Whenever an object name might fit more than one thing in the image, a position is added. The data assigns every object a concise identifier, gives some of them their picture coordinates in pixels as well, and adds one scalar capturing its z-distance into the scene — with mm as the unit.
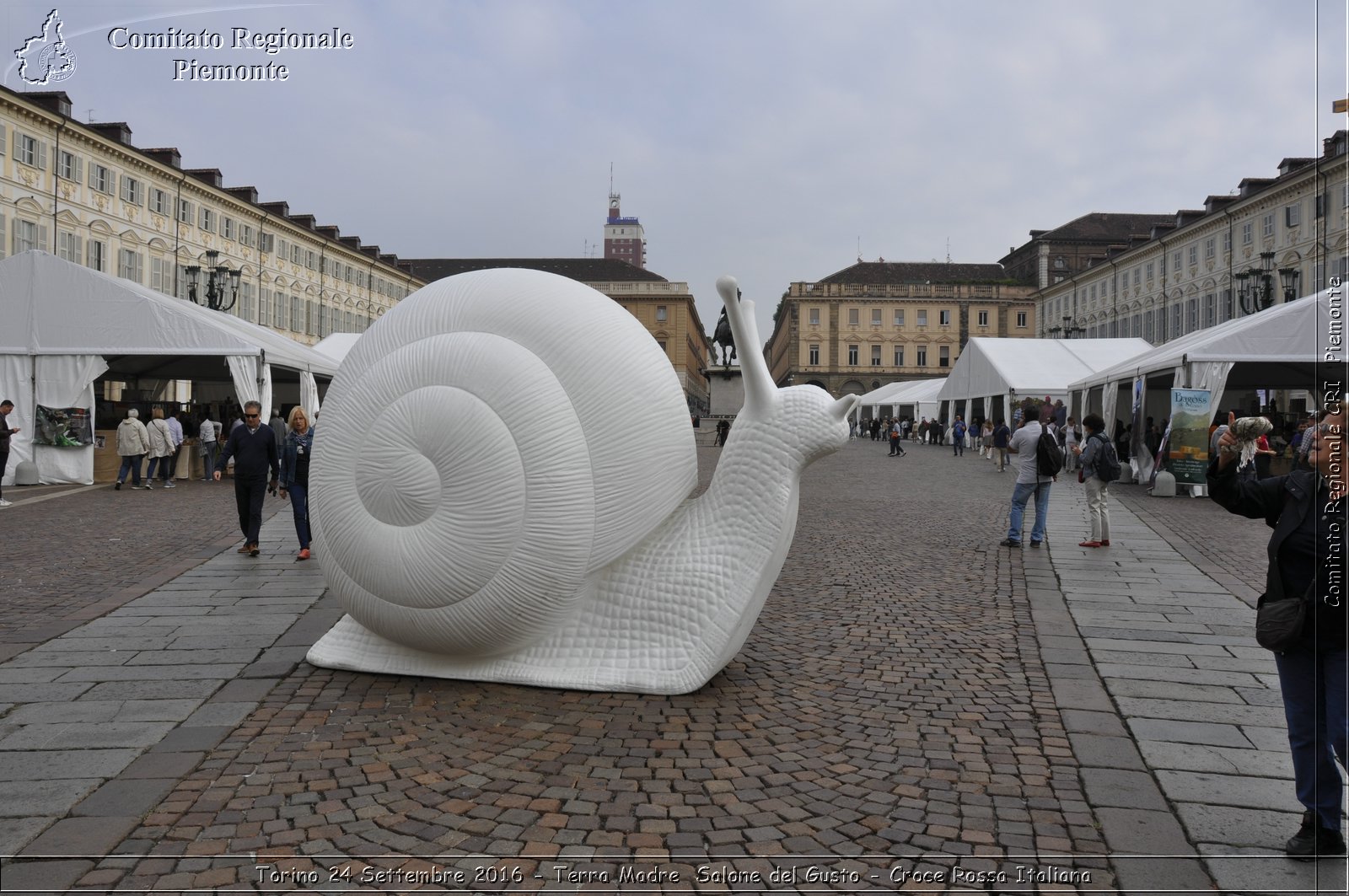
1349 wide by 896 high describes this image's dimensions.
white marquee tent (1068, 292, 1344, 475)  15297
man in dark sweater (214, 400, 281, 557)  8492
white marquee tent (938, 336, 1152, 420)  26141
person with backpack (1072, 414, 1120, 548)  9242
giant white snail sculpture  4039
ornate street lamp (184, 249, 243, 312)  23375
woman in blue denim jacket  8531
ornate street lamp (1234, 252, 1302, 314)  19641
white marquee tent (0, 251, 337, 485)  16188
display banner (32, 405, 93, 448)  16156
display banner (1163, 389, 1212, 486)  15195
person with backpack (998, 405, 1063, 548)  9297
